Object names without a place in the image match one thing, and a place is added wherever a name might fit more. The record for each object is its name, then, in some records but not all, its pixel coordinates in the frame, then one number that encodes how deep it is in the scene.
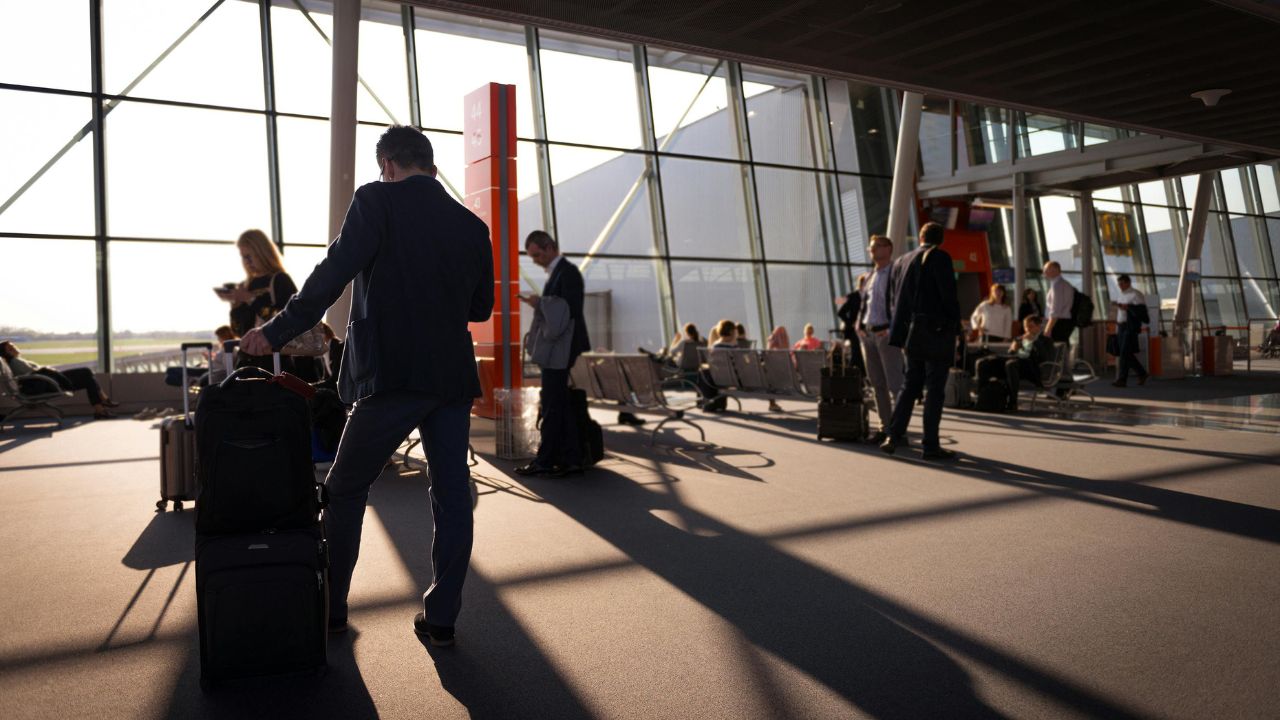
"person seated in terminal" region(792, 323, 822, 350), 12.71
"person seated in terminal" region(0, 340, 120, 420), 11.26
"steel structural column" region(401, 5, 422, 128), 14.46
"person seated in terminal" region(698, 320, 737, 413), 10.80
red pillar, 7.99
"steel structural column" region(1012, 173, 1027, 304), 17.70
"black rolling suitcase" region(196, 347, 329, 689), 2.50
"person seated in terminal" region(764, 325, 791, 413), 12.48
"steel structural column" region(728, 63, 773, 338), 17.64
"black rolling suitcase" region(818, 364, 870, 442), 8.20
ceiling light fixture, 8.76
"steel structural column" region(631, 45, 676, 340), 16.41
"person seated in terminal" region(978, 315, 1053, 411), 10.70
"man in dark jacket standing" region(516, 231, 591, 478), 6.23
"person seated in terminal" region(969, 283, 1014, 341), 12.30
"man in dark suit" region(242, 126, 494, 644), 2.73
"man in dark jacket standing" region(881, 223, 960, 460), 6.80
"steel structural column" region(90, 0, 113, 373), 12.38
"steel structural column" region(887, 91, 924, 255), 14.02
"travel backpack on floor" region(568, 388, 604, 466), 6.67
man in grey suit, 7.57
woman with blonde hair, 4.89
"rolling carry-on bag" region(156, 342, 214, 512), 5.24
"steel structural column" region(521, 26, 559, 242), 15.31
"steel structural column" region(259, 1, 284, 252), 13.41
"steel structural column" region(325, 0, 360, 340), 8.70
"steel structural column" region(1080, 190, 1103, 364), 18.11
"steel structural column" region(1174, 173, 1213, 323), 17.98
